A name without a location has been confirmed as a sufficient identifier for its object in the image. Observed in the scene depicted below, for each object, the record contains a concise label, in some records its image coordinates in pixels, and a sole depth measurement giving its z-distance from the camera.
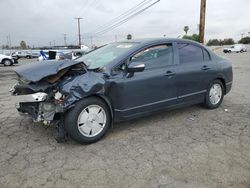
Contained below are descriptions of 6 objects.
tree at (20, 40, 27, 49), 86.54
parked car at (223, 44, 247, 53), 46.36
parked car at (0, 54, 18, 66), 20.70
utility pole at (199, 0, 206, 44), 13.79
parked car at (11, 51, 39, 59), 44.22
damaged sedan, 3.33
